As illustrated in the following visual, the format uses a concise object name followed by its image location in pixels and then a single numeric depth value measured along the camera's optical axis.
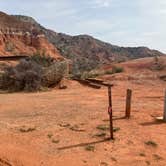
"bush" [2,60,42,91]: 10.56
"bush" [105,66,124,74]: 16.77
